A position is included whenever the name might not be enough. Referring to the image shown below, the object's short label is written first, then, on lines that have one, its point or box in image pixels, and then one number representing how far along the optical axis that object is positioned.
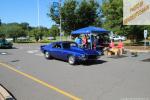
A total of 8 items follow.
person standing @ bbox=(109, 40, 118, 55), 8.77
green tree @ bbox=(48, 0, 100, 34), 17.48
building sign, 12.03
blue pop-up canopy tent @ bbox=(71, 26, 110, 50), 10.06
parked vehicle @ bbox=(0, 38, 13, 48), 13.78
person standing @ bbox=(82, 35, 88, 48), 10.50
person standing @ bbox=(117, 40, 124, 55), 8.99
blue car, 6.73
